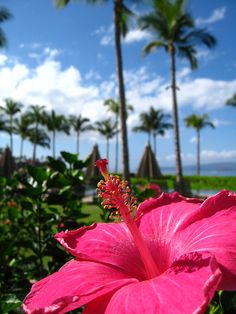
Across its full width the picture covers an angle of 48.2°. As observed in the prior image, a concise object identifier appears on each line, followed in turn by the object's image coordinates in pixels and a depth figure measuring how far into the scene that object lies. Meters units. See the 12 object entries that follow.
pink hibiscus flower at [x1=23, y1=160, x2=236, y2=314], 0.39
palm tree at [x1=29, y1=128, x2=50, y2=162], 33.77
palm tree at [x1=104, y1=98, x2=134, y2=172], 27.39
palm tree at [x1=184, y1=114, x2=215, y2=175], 28.91
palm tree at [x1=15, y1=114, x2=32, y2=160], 32.13
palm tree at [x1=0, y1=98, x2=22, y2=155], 29.83
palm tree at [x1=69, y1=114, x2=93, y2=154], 33.80
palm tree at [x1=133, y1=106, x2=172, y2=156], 28.58
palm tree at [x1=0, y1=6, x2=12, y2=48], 13.52
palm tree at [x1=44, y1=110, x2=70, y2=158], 32.37
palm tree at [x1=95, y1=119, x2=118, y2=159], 32.50
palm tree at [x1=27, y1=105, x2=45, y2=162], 31.62
